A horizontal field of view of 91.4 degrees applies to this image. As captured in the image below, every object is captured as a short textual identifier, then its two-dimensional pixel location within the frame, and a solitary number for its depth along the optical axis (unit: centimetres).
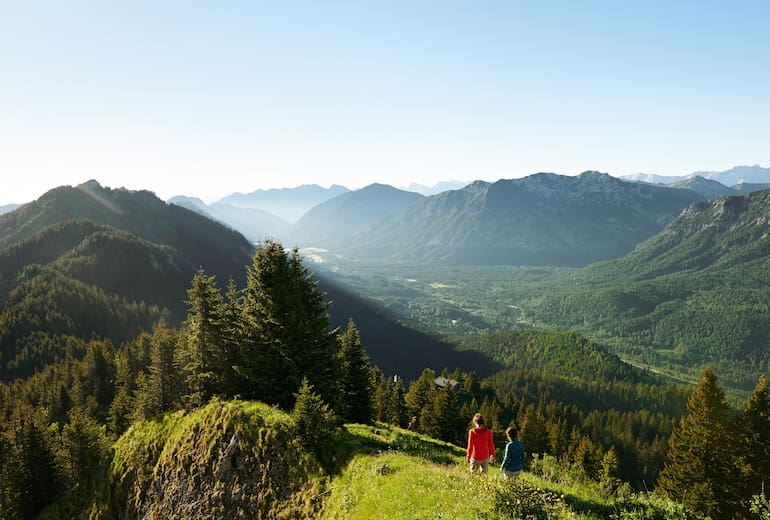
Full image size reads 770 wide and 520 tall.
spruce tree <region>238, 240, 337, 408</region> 2922
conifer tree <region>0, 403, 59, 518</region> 4453
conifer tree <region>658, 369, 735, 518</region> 3334
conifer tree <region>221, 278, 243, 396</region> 3023
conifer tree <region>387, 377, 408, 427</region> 6806
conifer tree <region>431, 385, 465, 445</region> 6109
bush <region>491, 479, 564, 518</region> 1222
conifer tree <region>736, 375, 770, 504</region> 3222
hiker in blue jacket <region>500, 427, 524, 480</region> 1478
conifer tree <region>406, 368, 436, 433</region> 6720
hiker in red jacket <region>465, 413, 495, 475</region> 1611
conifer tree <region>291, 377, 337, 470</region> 2205
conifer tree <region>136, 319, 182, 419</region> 3638
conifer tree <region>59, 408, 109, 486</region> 4394
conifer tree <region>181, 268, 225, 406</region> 3056
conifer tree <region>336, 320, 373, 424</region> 4681
